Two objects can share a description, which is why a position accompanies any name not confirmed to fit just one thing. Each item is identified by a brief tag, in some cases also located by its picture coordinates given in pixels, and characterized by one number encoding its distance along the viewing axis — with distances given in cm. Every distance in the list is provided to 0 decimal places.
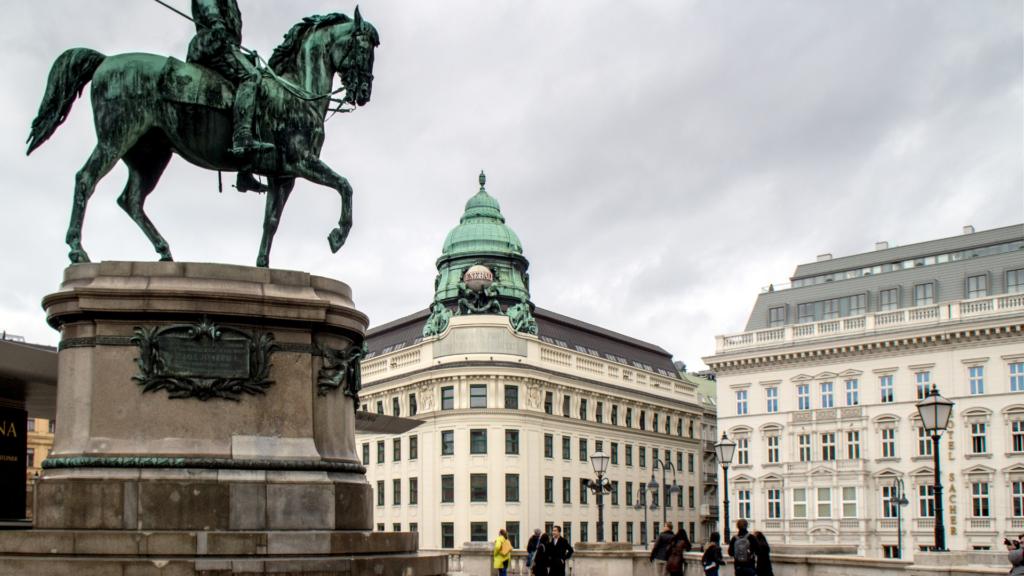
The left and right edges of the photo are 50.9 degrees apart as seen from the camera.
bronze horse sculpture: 1277
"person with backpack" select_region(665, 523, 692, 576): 2170
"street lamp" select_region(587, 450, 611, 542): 3594
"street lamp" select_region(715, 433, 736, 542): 2986
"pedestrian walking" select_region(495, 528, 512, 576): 2466
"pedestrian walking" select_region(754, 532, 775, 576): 2006
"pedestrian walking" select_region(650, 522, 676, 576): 2359
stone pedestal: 1105
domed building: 6956
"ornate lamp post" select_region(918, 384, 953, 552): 2100
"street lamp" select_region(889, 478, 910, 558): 5925
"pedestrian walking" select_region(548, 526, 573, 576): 2380
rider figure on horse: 1279
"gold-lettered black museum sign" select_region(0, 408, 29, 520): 1507
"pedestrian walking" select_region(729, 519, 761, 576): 1939
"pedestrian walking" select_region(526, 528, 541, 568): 2897
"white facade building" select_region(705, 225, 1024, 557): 6278
